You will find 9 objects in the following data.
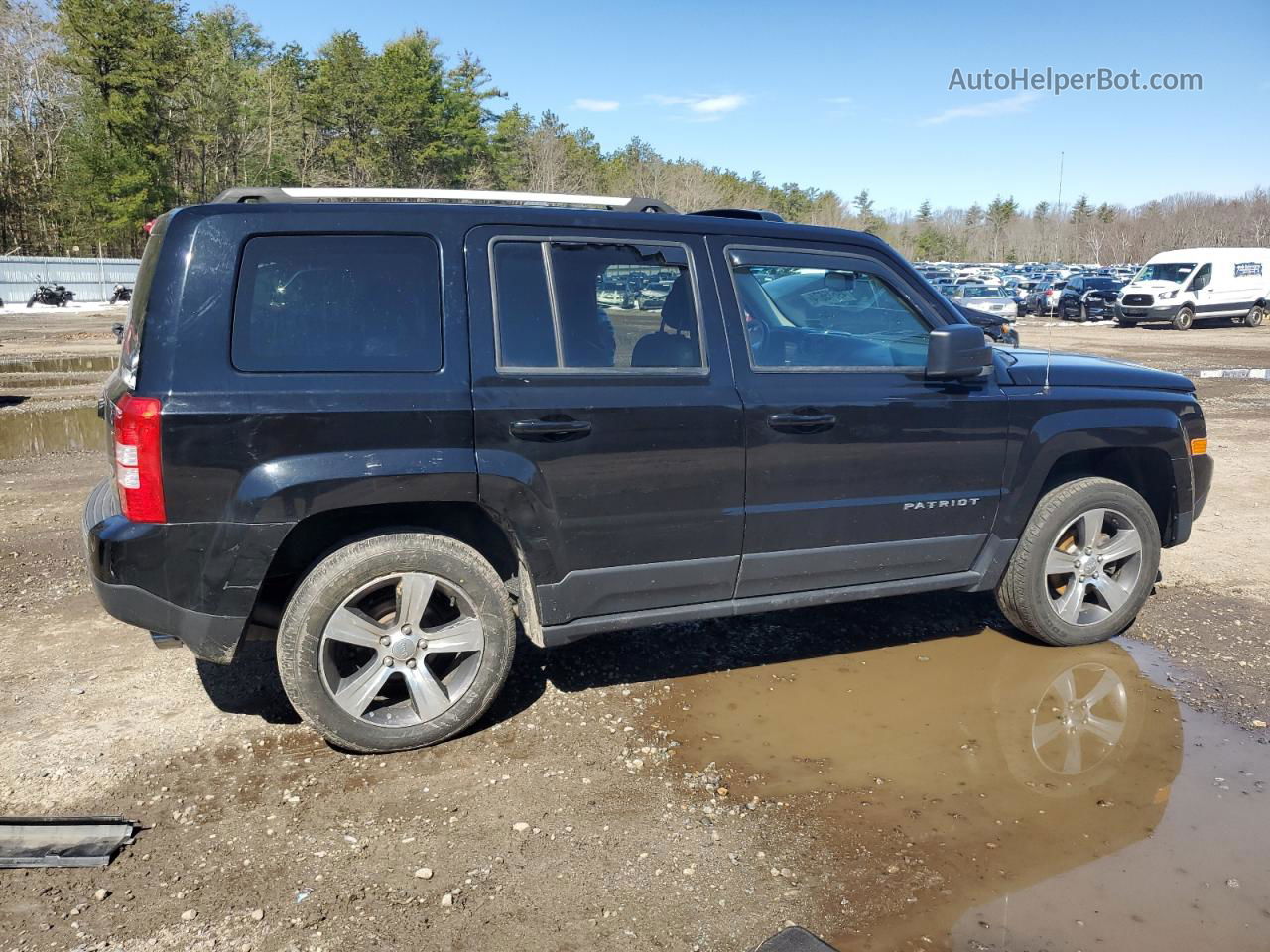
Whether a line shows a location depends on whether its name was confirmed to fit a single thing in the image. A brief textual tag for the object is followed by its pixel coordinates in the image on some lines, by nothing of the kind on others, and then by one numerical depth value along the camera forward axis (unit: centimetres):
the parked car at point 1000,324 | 805
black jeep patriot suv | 340
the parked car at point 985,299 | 3153
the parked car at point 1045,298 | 3834
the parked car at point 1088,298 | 3589
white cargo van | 3125
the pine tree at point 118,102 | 4659
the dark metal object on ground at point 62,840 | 305
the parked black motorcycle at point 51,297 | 3581
